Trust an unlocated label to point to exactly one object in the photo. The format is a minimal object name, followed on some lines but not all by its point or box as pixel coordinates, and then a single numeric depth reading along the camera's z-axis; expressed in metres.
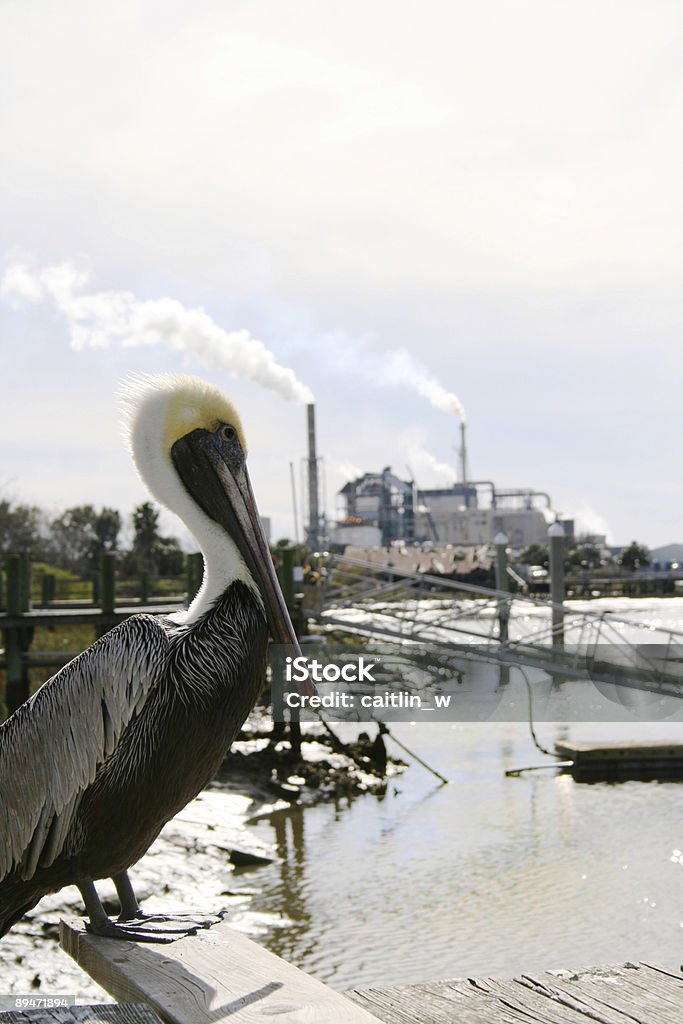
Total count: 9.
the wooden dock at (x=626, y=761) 10.40
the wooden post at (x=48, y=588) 19.41
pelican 2.22
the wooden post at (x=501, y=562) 17.66
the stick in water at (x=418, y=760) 10.40
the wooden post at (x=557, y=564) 15.92
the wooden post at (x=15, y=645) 11.23
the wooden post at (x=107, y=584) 11.41
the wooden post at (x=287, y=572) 11.32
